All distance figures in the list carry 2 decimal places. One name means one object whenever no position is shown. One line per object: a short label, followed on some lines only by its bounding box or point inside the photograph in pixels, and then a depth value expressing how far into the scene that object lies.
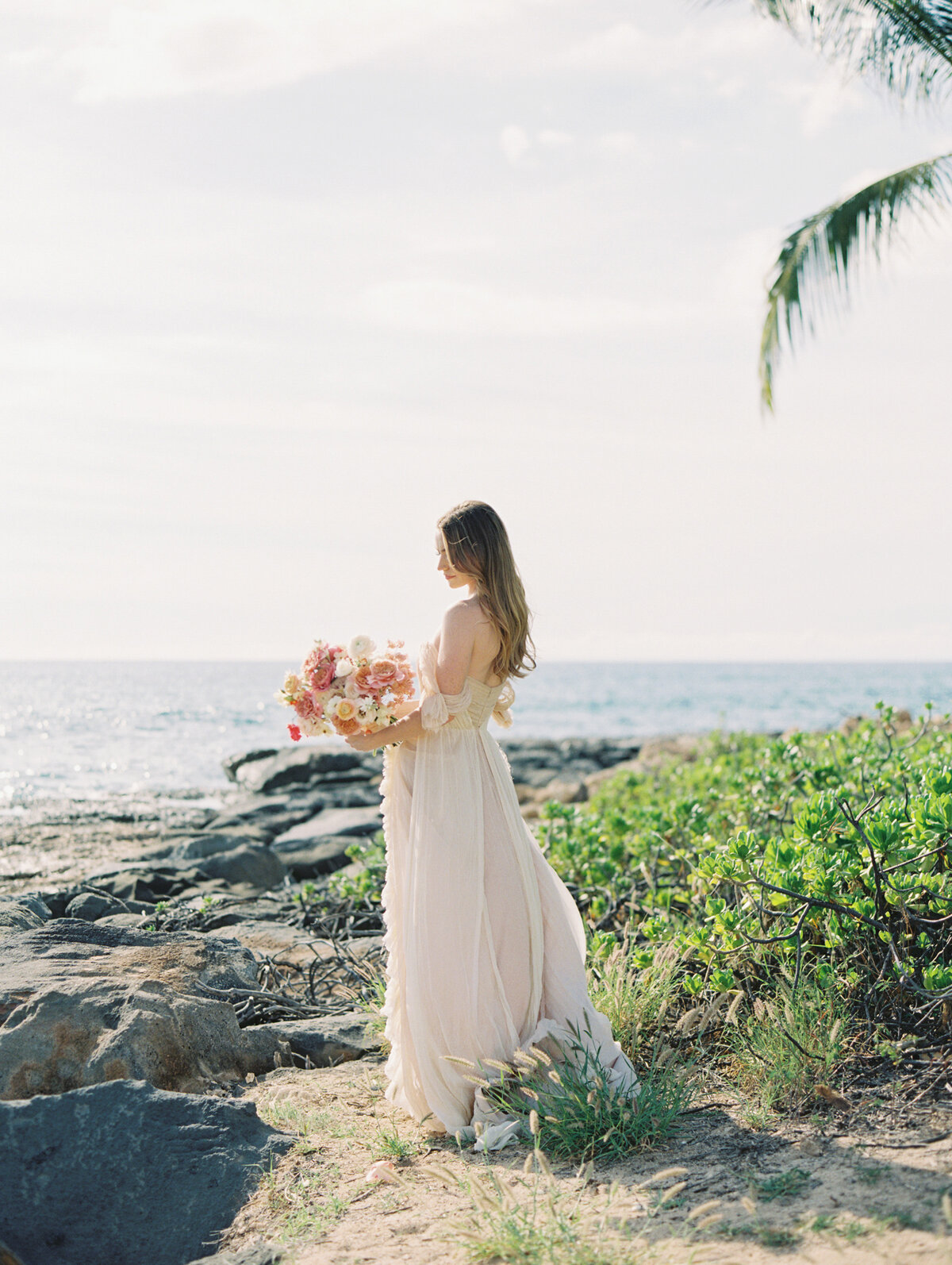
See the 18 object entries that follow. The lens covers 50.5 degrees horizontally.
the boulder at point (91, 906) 7.65
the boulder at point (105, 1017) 4.31
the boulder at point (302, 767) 20.27
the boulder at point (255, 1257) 3.11
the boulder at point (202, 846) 11.01
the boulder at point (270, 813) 14.61
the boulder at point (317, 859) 11.05
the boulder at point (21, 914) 5.61
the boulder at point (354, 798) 16.06
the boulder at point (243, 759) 23.44
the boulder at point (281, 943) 6.89
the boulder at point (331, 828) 12.66
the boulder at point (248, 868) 10.09
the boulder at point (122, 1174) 3.39
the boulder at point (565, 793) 14.02
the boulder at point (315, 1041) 5.16
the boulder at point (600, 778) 14.75
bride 4.40
